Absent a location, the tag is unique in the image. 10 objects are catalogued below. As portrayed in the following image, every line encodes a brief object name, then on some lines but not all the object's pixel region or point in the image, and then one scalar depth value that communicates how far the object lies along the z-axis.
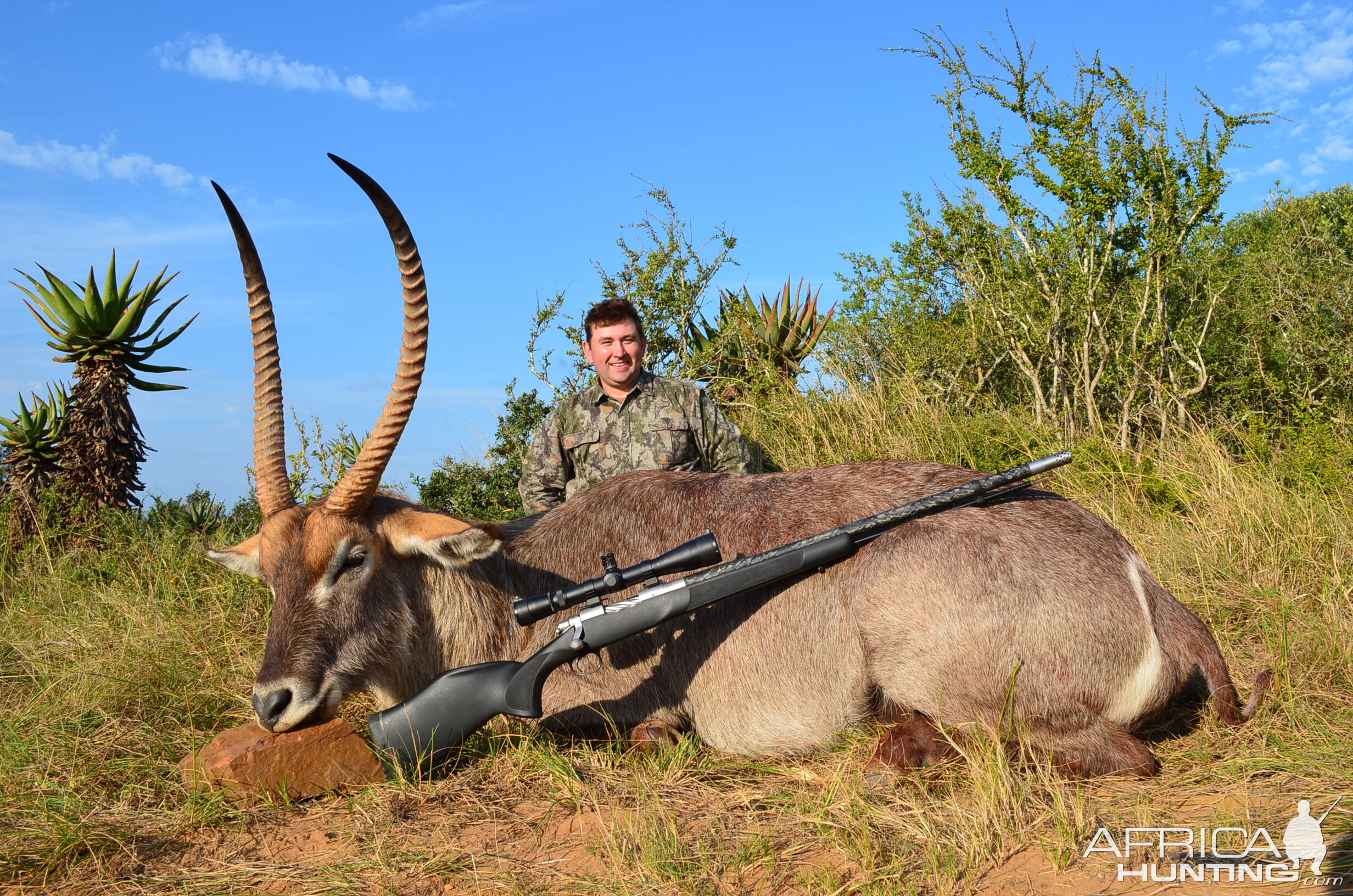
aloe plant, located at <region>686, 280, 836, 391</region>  11.07
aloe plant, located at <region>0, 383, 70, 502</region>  9.64
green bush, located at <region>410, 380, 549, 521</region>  8.64
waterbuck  3.81
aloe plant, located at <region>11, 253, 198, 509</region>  9.34
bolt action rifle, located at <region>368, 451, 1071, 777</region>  3.95
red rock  3.75
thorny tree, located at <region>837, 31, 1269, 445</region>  9.05
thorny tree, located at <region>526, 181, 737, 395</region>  10.83
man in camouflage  6.84
